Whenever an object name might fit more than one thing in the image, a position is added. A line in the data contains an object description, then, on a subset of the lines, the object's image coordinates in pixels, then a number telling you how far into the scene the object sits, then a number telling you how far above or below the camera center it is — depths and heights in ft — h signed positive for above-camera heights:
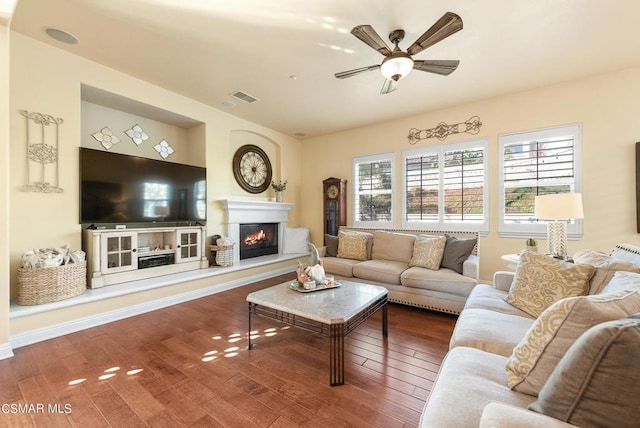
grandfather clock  16.56 +0.61
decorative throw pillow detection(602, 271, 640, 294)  4.10 -1.17
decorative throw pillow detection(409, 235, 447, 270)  10.30 -1.60
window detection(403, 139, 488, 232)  12.72 +1.38
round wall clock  15.38 +2.82
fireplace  14.10 -0.04
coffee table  5.82 -2.35
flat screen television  9.55 +1.02
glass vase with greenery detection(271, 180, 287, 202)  16.98 +1.60
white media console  9.41 -1.62
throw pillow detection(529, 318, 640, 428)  2.11 -1.45
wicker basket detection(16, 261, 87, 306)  7.70 -2.16
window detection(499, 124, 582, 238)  10.82 +1.78
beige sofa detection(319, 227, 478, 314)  9.32 -2.28
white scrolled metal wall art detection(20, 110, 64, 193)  8.31 +2.01
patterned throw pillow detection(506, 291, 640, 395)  2.92 -1.40
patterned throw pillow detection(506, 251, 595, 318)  5.57 -1.58
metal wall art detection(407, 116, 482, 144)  12.76 +4.31
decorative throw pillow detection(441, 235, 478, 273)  9.96 -1.55
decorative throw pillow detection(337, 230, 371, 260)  12.53 -1.60
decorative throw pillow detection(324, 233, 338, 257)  13.30 -1.68
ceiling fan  6.29 +4.49
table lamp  7.68 -0.02
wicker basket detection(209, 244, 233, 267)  13.15 -2.11
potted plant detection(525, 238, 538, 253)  9.16 -1.15
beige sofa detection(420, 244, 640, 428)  2.32 -2.22
